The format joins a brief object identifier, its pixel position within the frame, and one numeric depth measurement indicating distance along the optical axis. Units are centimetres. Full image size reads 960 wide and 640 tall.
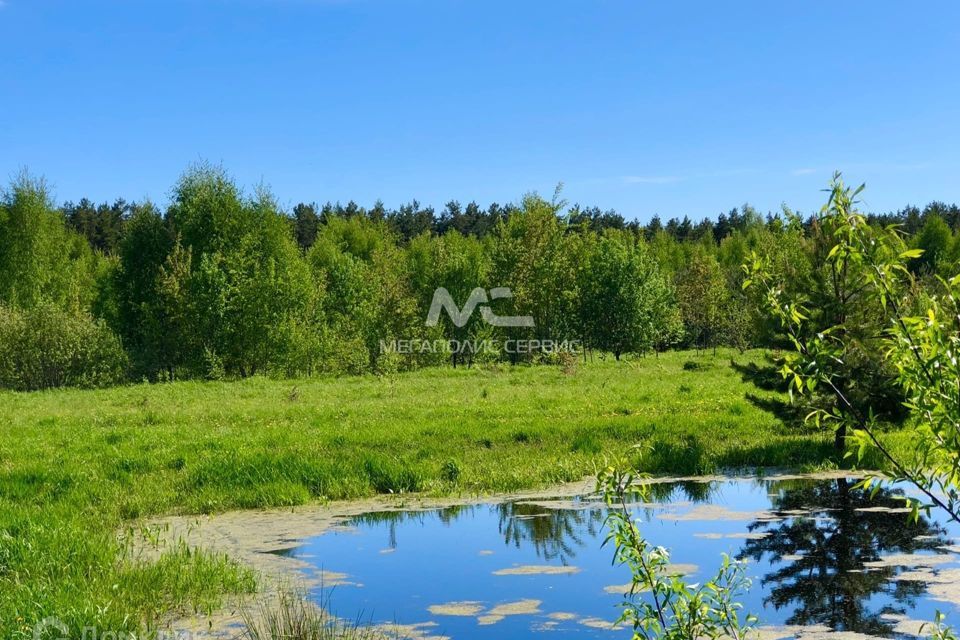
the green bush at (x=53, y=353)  4647
